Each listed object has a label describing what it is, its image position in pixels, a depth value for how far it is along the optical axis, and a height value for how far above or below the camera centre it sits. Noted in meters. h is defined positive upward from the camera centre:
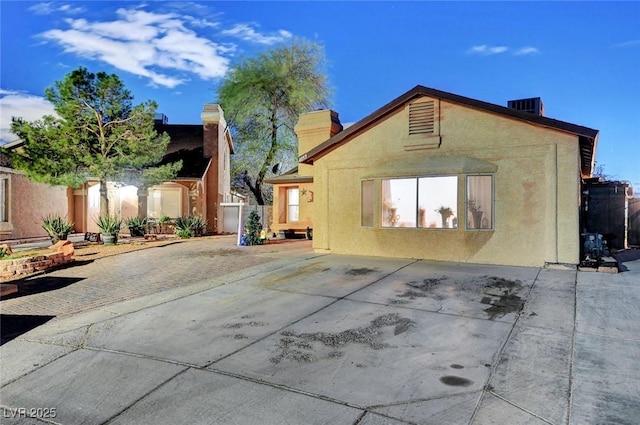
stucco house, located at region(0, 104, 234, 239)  17.16 +0.91
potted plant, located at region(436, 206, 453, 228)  9.88 -0.06
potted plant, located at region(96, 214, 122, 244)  14.27 -0.76
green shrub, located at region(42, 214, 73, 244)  14.02 -0.71
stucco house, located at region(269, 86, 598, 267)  8.64 +0.73
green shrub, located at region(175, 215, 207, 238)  18.30 -0.80
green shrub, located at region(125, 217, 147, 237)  18.36 -0.77
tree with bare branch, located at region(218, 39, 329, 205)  25.73 +7.98
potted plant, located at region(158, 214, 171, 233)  19.96 -0.67
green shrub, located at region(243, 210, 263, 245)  15.24 -0.82
